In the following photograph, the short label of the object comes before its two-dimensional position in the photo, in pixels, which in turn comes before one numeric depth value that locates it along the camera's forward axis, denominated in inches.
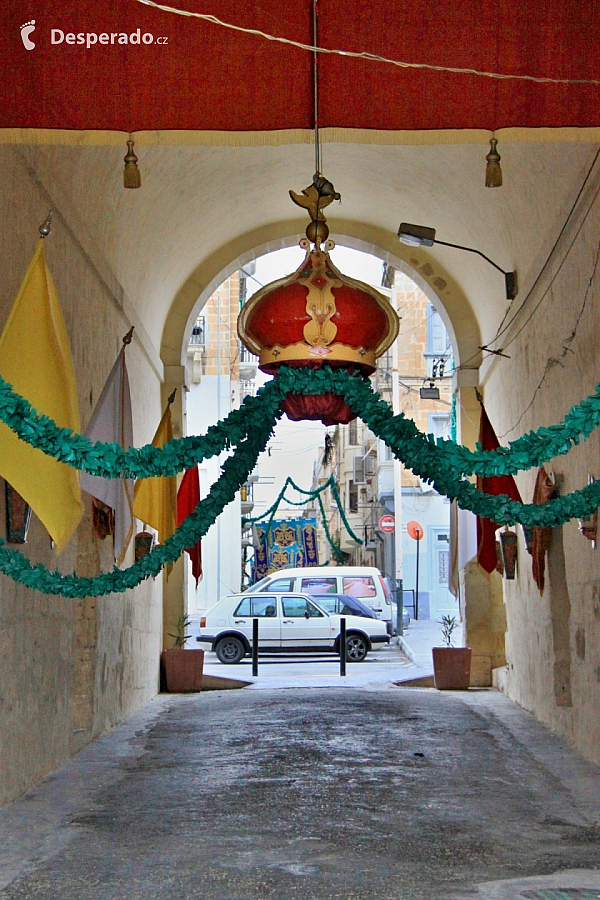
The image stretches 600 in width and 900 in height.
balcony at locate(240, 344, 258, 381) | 1303.5
